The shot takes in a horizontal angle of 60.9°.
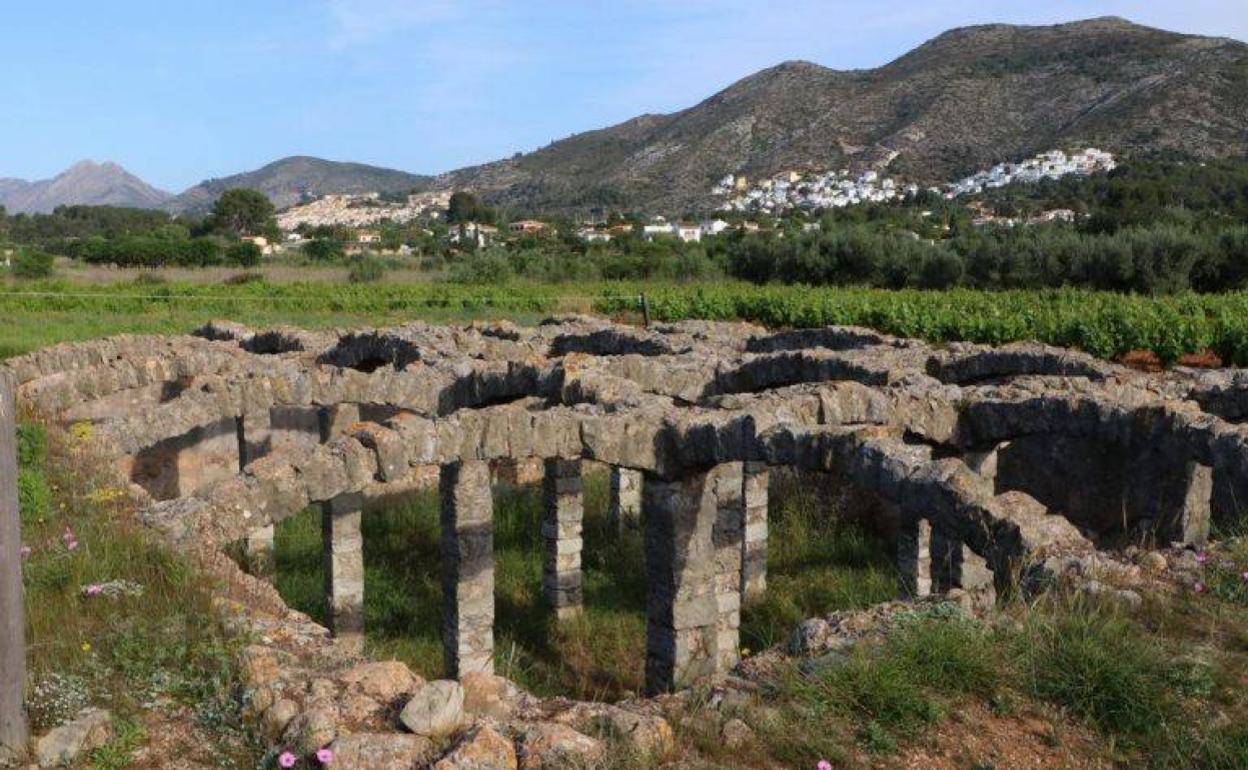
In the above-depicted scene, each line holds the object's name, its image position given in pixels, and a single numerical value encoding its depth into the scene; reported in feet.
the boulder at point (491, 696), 16.42
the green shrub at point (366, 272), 140.05
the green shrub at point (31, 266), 131.64
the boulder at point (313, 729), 14.66
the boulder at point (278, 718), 15.16
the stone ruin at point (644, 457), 22.99
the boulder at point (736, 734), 15.24
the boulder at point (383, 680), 16.31
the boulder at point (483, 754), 14.26
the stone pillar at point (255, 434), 46.57
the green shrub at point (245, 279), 134.92
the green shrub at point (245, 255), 164.66
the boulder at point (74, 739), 14.32
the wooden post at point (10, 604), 13.41
